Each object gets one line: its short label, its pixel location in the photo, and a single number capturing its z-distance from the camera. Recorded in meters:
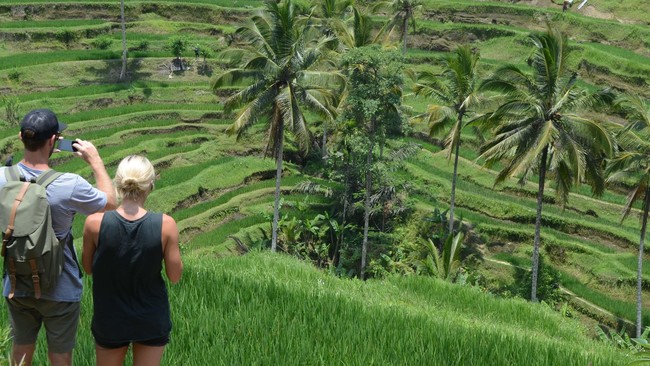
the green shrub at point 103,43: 37.59
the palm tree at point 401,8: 35.91
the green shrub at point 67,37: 37.91
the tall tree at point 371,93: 23.33
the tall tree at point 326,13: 31.50
